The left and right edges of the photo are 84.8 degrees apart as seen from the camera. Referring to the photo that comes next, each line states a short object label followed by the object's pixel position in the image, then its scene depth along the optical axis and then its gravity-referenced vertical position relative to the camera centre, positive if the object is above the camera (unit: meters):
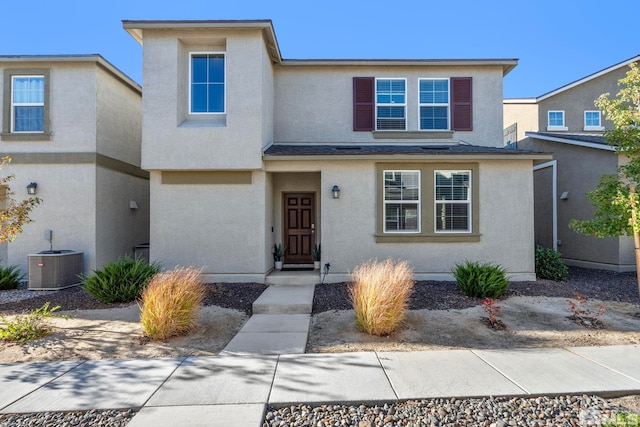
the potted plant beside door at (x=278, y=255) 10.67 -1.06
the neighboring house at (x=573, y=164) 11.13 +1.88
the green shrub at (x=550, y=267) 9.79 -1.33
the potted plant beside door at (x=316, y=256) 10.26 -1.06
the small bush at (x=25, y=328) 5.62 -1.78
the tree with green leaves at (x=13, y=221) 5.81 +0.00
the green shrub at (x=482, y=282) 7.72 -1.38
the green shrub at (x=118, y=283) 7.57 -1.36
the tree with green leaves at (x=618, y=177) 6.45 +0.83
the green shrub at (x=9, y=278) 9.33 -1.54
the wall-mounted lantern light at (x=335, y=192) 9.45 +0.76
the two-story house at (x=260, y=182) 9.16 +1.05
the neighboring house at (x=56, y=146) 10.02 +2.15
